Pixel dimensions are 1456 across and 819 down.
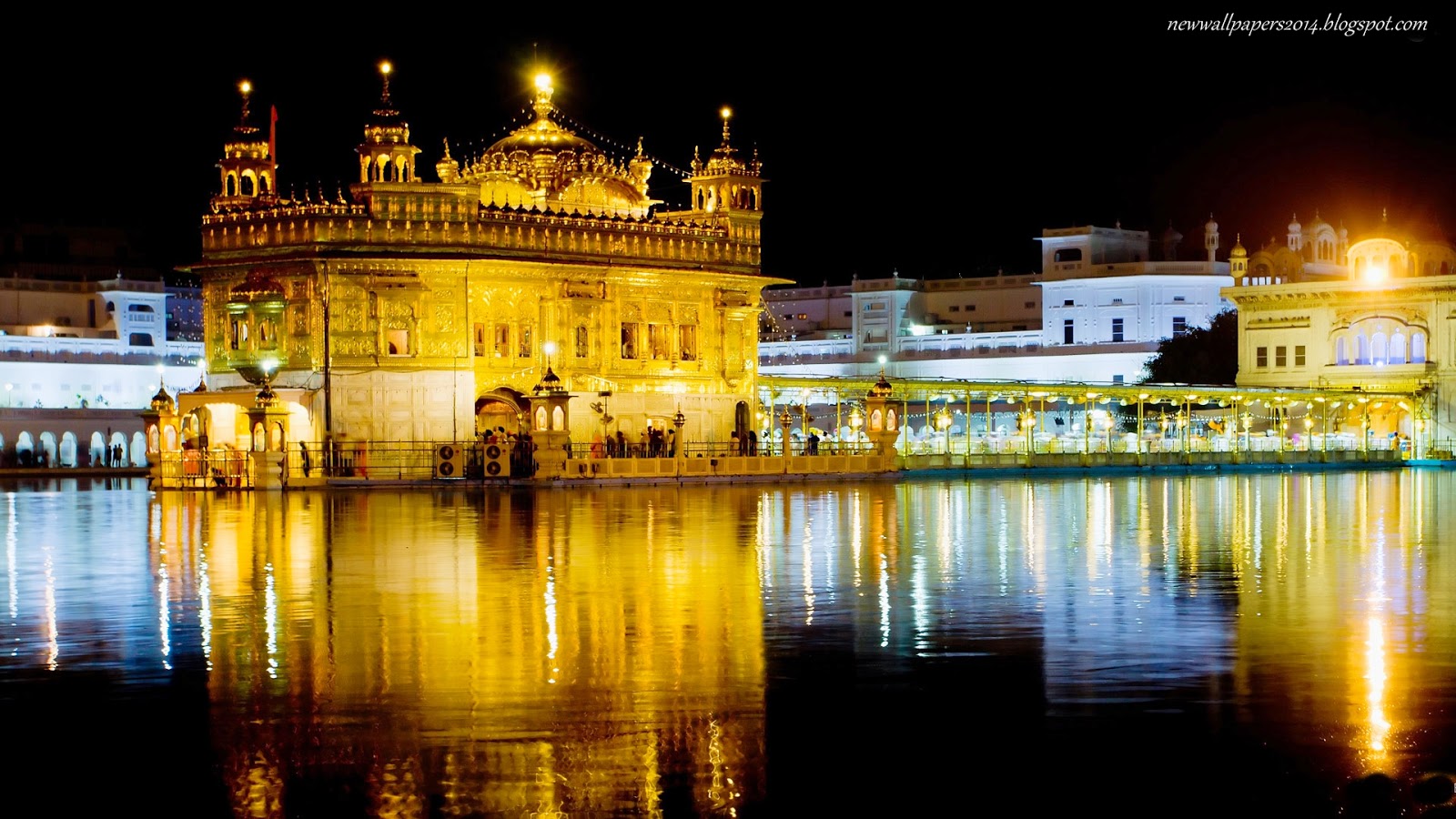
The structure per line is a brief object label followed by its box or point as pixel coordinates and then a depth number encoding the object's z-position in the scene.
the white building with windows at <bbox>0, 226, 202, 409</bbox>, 72.44
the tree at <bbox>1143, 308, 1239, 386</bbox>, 78.62
